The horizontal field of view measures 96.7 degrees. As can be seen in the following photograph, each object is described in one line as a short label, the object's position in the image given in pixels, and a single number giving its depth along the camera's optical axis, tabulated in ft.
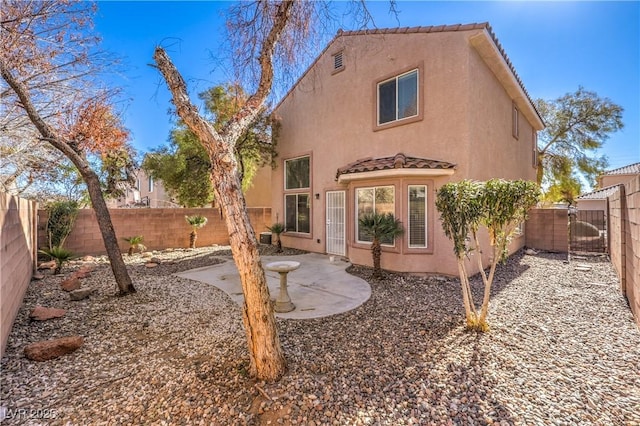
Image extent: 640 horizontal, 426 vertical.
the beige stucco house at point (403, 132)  27.43
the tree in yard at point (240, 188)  11.14
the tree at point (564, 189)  85.16
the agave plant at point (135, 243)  39.11
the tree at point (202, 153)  43.60
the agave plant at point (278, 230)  43.96
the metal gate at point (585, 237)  42.11
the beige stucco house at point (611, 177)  77.15
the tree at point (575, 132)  73.26
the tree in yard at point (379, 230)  27.71
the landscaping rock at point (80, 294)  20.76
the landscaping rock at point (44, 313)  16.87
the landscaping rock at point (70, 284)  22.79
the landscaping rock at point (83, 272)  26.55
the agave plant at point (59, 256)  27.68
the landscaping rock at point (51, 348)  12.94
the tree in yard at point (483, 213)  14.75
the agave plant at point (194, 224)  43.96
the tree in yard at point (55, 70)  19.01
